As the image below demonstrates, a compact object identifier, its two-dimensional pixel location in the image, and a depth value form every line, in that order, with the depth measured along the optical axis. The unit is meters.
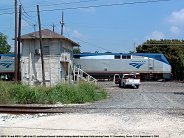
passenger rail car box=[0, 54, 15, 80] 60.66
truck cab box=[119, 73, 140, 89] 46.97
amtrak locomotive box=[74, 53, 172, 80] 61.16
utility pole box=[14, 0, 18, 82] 38.18
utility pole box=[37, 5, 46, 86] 43.83
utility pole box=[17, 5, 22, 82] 41.96
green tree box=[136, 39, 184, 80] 78.22
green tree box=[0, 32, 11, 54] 124.64
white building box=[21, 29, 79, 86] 48.19
